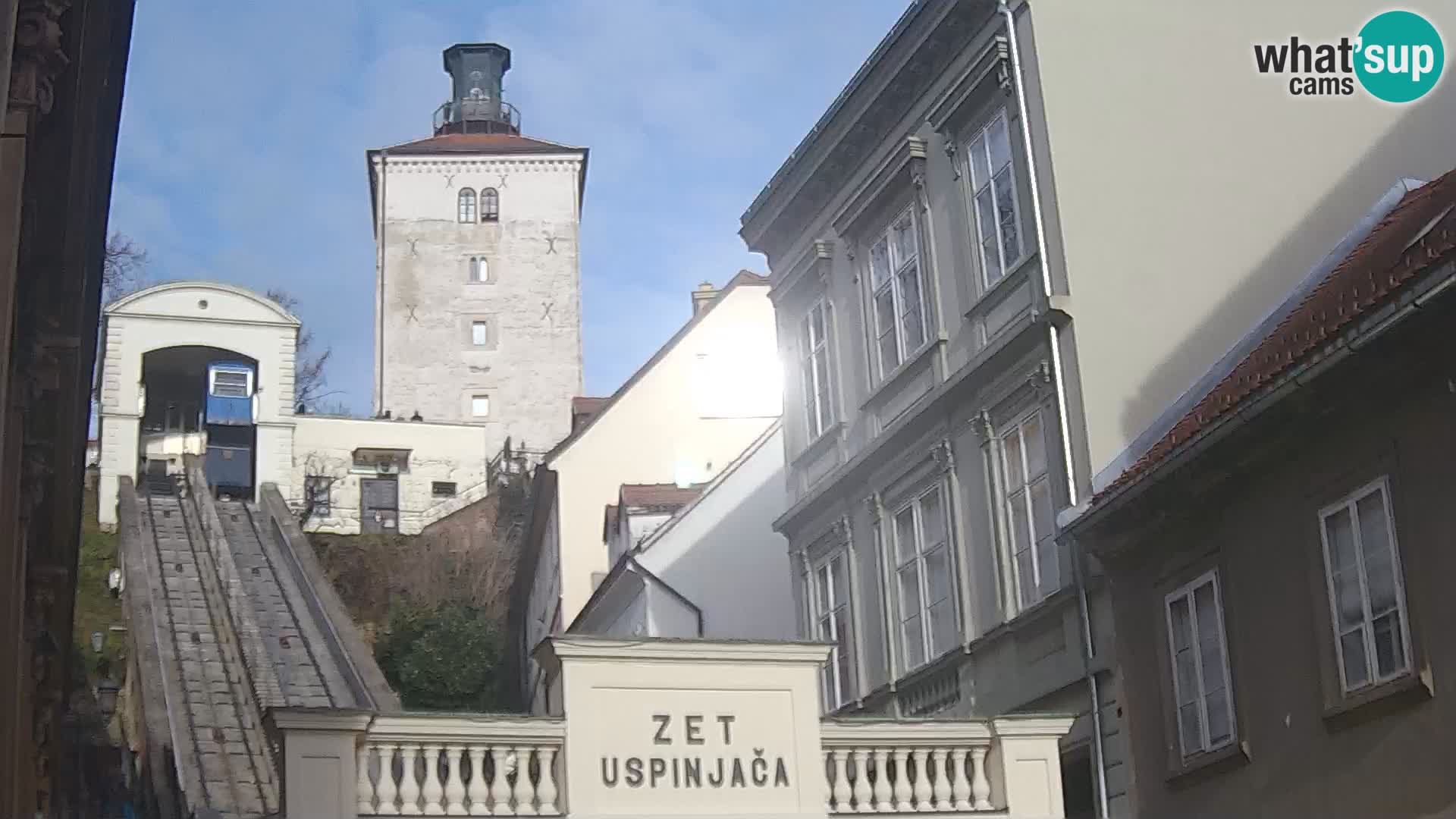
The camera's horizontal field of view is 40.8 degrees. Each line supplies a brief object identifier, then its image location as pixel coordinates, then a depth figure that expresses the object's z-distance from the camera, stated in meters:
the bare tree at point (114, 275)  55.94
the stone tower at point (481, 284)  80.81
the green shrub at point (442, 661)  39.28
